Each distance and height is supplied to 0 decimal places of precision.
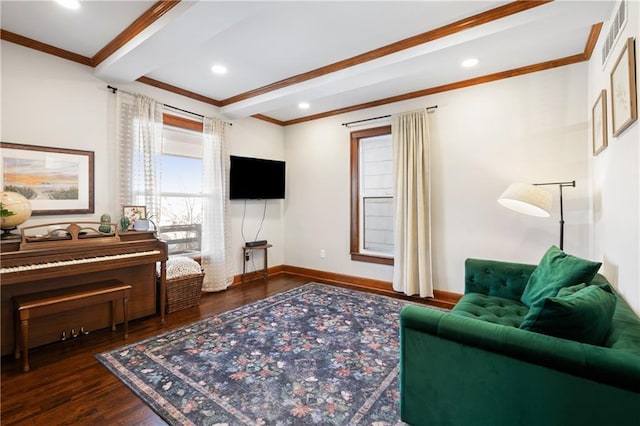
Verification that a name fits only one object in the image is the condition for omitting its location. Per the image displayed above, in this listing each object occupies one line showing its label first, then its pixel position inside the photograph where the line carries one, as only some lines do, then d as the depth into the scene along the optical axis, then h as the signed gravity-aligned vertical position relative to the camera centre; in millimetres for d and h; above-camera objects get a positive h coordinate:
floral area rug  1776 -1158
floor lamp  2465 +117
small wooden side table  4715 -650
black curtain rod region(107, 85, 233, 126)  3244 +1334
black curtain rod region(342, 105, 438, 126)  3887 +1350
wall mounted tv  4473 +526
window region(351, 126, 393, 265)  4453 +238
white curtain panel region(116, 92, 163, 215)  3328 +713
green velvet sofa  1082 -675
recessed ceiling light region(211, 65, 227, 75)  3244 +1568
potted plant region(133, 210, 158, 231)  3199 -112
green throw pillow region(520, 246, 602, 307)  1693 -393
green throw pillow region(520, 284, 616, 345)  1197 -436
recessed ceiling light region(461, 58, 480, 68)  3035 +1527
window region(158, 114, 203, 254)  3877 +355
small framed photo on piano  3254 +5
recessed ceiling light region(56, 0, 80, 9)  2192 +1544
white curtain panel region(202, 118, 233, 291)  4176 +15
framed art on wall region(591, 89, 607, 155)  2283 +714
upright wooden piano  2379 -466
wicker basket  3377 -918
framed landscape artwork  2615 +337
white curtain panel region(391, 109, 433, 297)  3824 +65
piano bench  2201 -709
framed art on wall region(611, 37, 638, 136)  1606 +697
